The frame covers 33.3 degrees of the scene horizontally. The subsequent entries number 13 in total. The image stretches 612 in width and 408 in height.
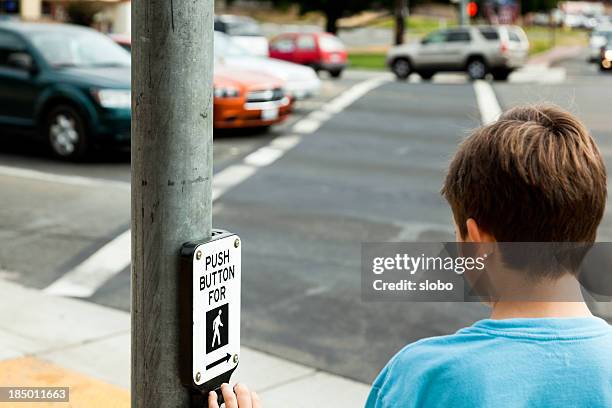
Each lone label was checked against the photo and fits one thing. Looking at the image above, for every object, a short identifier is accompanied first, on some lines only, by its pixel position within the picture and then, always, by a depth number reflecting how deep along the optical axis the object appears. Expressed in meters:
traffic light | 42.12
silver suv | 30.91
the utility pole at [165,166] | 2.33
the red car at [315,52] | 32.03
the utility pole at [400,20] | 46.50
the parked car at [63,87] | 13.17
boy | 1.61
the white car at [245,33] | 31.30
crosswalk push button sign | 2.39
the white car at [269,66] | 18.50
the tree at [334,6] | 57.00
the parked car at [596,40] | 40.44
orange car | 15.71
